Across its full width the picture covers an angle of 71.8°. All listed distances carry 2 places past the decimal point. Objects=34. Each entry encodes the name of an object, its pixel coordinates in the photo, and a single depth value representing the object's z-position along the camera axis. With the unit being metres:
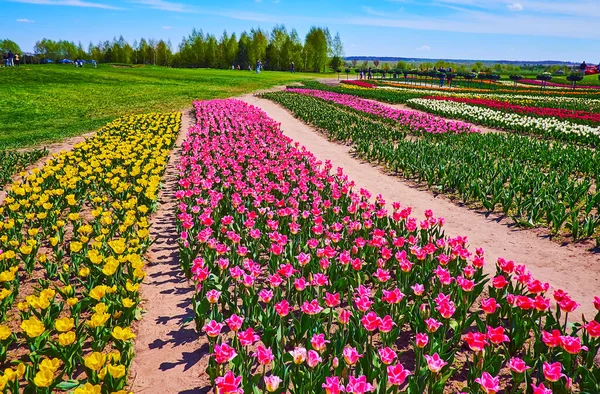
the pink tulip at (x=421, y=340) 3.09
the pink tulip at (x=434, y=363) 2.87
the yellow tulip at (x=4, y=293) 3.86
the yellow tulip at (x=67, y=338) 3.21
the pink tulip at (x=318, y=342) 3.08
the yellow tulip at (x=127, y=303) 3.86
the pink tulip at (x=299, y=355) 2.93
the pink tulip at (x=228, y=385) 2.55
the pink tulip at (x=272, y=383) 2.69
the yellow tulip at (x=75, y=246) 4.97
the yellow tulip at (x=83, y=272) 4.44
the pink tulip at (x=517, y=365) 2.86
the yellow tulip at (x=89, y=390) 2.62
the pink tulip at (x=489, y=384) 2.60
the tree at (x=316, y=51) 87.69
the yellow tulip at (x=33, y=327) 3.35
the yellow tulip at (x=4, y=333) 3.30
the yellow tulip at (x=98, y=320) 3.45
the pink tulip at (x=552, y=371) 2.71
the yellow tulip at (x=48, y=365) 2.82
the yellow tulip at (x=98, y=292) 3.86
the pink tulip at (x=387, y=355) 2.90
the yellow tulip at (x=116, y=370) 2.91
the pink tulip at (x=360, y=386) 2.58
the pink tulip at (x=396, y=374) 2.69
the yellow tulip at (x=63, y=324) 3.32
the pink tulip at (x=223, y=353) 2.99
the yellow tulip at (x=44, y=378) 2.77
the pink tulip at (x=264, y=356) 2.92
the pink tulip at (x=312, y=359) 2.93
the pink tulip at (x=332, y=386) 2.56
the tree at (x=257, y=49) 87.75
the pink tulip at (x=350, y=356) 2.91
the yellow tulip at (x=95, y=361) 2.95
